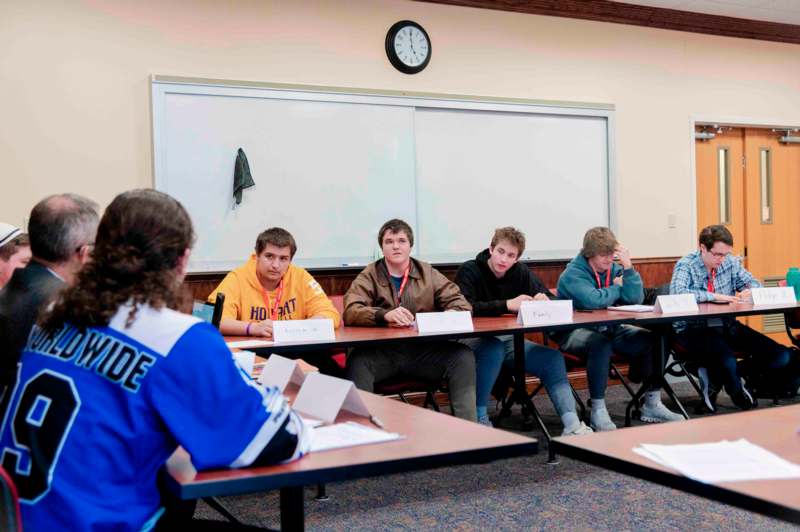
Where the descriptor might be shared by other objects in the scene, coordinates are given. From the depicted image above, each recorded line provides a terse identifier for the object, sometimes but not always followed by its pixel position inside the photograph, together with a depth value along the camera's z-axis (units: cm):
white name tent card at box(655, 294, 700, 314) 431
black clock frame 551
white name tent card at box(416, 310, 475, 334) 367
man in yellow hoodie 397
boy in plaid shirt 482
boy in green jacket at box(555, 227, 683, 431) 449
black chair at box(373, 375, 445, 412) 384
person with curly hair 139
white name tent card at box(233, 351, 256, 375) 234
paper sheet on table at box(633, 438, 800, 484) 135
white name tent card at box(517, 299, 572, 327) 388
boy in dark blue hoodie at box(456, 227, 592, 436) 417
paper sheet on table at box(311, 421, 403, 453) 161
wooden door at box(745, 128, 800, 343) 708
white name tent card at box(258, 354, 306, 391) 214
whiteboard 497
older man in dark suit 193
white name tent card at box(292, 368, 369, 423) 180
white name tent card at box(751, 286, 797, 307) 464
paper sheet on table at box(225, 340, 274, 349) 328
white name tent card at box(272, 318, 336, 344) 349
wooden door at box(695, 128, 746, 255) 689
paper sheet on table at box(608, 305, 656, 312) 446
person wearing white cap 311
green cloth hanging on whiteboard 500
